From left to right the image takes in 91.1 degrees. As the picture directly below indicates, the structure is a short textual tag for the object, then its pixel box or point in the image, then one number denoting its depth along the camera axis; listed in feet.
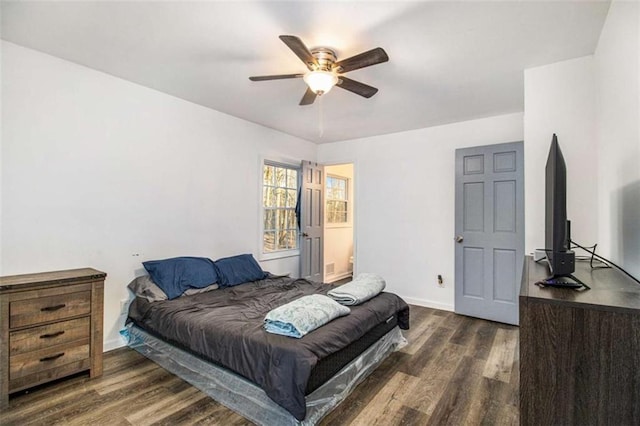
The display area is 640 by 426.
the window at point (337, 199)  19.80
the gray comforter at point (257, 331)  5.78
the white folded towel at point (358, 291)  8.40
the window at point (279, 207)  14.84
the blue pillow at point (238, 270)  10.97
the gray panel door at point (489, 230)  11.83
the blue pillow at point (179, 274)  9.48
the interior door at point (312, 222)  15.92
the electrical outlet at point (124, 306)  9.62
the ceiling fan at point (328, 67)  6.51
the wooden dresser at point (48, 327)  6.64
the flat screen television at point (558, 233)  4.53
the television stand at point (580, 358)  3.30
